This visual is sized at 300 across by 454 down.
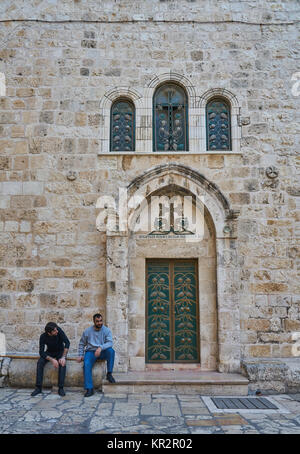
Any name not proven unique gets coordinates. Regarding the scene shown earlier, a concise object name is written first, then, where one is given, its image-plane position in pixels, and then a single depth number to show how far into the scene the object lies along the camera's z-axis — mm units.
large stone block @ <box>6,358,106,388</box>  5578
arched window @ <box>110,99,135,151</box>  7066
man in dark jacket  5445
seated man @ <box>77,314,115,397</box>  5449
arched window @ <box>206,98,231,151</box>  7064
